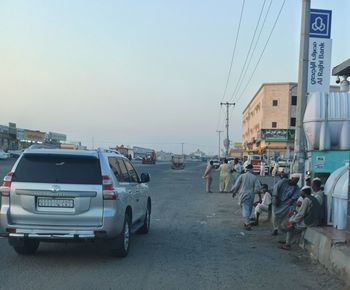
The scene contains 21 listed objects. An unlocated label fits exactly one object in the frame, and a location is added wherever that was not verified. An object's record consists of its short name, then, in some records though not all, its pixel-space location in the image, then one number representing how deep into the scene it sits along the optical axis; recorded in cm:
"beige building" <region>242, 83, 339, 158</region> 7731
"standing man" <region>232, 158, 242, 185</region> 2950
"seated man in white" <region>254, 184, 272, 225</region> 1339
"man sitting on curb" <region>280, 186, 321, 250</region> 944
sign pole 1355
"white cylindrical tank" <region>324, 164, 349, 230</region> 905
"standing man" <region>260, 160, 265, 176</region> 4985
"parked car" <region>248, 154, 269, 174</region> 5186
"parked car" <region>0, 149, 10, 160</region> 7437
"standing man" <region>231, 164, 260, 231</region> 1300
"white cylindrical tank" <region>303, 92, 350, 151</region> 1153
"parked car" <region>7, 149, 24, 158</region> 8986
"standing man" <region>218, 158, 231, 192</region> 2598
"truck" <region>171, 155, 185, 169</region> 6844
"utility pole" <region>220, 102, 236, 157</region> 8615
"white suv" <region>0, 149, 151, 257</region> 790
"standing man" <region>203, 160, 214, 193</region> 2580
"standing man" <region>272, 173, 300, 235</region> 1087
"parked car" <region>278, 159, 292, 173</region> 4078
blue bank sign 1436
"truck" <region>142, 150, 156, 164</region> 8900
